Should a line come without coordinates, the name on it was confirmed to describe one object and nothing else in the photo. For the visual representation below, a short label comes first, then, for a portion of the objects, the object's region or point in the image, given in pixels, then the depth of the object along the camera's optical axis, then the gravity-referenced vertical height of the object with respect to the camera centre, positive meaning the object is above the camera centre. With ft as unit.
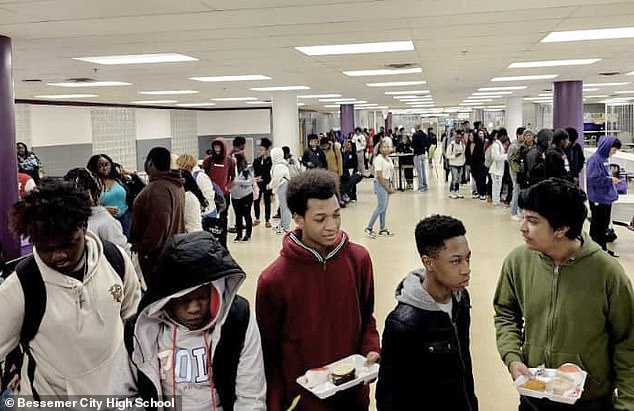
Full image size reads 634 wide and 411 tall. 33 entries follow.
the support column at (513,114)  74.84 +3.51
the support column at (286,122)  52.54 +1.88
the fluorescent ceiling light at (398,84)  46.51 +4.66
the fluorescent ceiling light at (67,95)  50.58 +4.13
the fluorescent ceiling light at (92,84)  39.05 +3.98
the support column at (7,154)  19.43 -0.31
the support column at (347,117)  85.15 +3.69
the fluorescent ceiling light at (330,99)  67.66 +5.01
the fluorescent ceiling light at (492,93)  64.80 +5.43
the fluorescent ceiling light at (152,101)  63.70 +4.53
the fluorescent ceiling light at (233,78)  37.76 +4.18
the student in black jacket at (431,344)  7.00 -2.32
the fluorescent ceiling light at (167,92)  49.62 +4.31
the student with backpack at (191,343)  6.50 -2.16
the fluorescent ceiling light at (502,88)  56.64 +5.17
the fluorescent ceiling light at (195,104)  74.26 +4.90
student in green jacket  7.69 -2.06
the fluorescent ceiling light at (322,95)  59.12 +4.71
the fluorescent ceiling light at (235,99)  62.65 +4.74
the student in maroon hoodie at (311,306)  8.07 -2.16
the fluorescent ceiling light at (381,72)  36.04 +4.32
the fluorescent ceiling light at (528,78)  43.37 +4.80
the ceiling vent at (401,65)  32.91 +4.25
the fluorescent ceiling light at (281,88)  47.98 +4.40
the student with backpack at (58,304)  7.54 -2.00
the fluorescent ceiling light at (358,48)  24.89 +4.01
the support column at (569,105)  47.93 +2.97
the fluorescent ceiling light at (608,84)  52.06 +5.20
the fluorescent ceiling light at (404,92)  60.08 +5.11
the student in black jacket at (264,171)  37.93 -1.70
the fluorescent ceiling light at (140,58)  26.45 +3.84
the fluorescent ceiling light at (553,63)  33.55 +4.50
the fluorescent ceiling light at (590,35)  22.74 +4.16
